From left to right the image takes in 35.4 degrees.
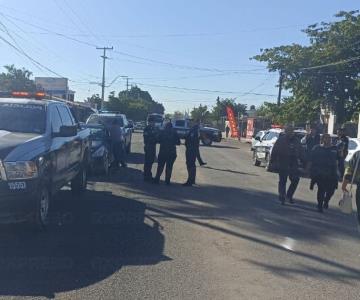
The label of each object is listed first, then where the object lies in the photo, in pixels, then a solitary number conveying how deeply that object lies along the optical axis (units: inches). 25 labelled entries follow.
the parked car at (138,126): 3084.2
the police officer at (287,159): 457.4
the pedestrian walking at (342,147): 689.2
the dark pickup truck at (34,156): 276.2
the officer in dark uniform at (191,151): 554.9
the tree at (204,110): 4316.4
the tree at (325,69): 1529.3
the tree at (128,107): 3506.4
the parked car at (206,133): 1535.4
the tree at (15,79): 2725.9
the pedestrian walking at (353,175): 306.0
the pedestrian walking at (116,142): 659.4
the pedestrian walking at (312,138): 678.5
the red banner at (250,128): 2216.7
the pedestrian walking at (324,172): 425.7
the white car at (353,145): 759.7
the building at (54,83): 3174.2
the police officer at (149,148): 568.7
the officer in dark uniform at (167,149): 551.8
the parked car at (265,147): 822.7
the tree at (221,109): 4397.1
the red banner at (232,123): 2394.2
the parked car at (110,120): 837.4
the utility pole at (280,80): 1737.9
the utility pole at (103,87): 3043.8
